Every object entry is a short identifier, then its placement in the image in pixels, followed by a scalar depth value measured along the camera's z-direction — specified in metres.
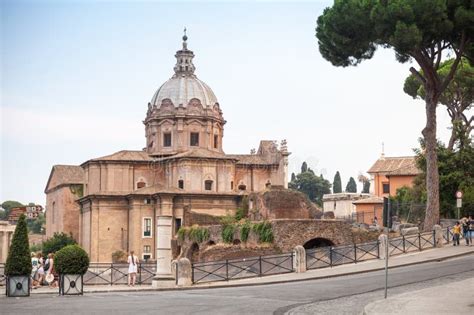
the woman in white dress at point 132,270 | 32.31
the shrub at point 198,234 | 53.05
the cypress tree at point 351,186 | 141.88
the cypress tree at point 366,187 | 145.52
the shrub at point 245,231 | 46.00
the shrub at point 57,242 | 80.39
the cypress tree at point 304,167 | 143.88
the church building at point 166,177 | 71.06
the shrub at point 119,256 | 66.88
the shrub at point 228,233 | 48.75
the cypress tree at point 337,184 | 135.25
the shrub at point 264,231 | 42.97
